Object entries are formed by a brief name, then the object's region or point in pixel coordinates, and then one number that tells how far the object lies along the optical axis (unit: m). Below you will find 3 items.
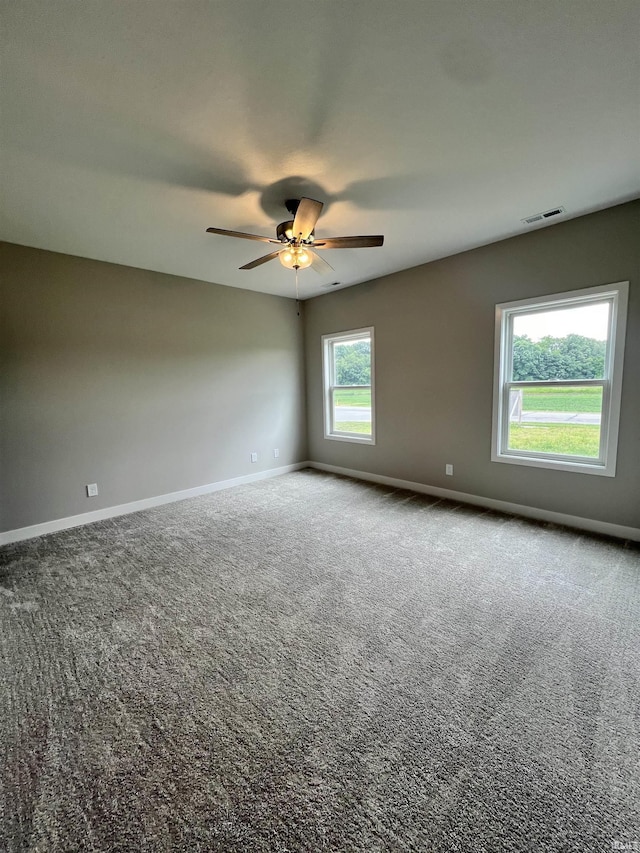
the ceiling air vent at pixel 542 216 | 2.80
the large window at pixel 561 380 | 2.92
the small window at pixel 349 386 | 4.87
